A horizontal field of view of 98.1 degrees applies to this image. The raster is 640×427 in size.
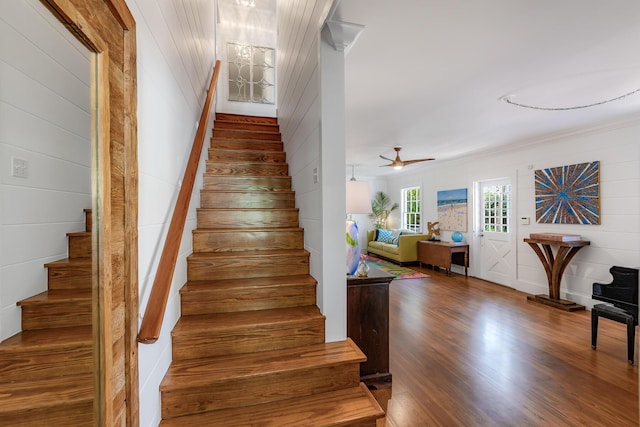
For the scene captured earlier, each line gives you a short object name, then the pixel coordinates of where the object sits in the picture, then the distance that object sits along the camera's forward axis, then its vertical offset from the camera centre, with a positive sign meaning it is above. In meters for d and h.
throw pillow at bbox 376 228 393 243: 7.74 -0.67
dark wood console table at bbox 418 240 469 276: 5.91 -0.92
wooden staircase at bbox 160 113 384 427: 1.46 -0.77
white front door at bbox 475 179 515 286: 5.13 -0.35
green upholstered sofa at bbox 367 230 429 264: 6.84 -0.90
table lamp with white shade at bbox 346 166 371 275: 2.33 +0.02
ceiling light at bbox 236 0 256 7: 4.83 +3.67
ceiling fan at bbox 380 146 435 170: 4.81 +0.87
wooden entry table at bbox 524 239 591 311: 3.85 -0.72
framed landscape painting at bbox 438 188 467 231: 6.12 +0.08
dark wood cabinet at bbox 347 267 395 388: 2.22 -0.89
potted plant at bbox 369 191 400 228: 8.84 +0.17
